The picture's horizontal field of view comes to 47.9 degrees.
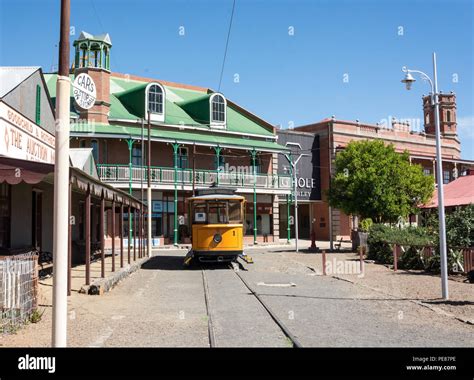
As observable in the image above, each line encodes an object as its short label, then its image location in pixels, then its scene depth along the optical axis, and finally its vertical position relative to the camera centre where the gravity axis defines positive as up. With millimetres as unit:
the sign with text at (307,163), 46469 +4734
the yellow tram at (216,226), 20141 -332
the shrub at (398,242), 20656 -1111
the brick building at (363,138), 47031 +6602
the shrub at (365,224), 28719 -443
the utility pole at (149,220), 27719 -81
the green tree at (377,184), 29875 +1806
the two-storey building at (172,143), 34812 +5161
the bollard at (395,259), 20012 -1632
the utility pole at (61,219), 6316 +6
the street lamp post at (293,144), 45000 +6261
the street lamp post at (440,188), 12289 +622
